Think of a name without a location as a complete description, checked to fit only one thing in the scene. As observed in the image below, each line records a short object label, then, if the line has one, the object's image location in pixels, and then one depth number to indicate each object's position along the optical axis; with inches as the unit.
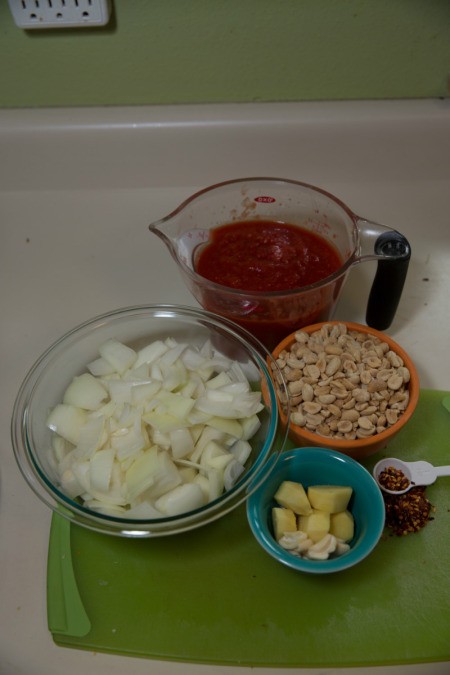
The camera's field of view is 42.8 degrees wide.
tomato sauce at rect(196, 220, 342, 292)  37.9
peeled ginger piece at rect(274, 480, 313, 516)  30.8
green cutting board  29.0
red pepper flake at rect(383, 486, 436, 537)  32.2
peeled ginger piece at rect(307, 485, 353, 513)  30.5
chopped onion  30.8
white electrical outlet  39.0
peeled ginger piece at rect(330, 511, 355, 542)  30.5
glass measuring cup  35.4
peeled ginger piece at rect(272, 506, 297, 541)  30.1
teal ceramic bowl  28.4
